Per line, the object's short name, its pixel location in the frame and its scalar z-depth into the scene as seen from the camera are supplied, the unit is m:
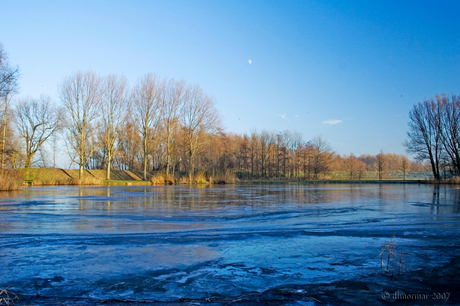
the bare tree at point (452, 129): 41.72
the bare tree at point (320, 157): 62.81
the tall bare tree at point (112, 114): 39.75
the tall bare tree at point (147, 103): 42.22
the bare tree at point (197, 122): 45.06
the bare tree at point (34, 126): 43.88
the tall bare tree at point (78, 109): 37.28
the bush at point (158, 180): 37.75
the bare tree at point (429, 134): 43.97
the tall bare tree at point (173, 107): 43.91
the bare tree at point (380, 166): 58.77
